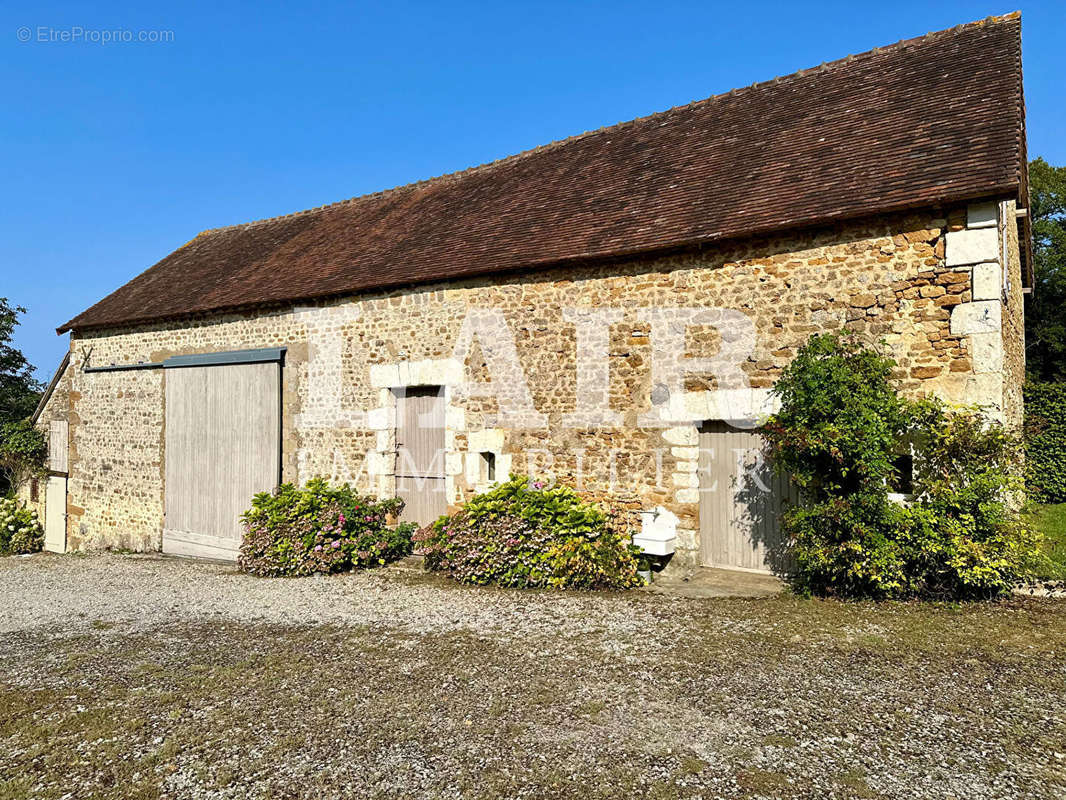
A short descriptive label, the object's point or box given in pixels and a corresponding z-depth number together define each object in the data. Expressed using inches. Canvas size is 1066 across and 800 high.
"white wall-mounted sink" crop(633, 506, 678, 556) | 282.7
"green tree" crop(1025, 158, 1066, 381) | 663.1
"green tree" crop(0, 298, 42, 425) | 827.4
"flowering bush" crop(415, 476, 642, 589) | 273.7
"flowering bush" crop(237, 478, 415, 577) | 328.5
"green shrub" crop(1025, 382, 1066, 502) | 462.6
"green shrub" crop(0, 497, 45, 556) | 557.6
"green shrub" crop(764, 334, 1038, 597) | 220.7
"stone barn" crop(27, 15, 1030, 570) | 250.8
